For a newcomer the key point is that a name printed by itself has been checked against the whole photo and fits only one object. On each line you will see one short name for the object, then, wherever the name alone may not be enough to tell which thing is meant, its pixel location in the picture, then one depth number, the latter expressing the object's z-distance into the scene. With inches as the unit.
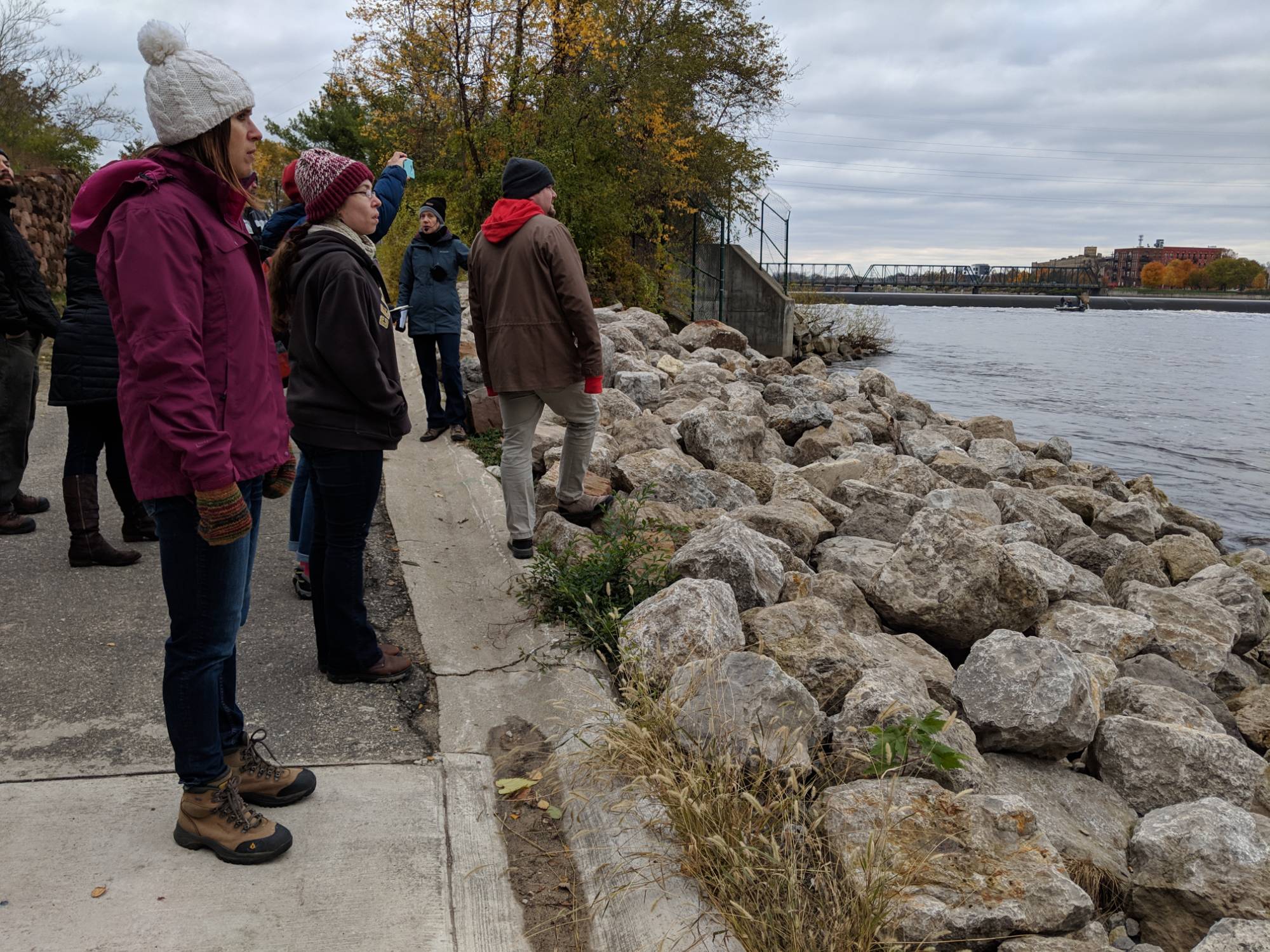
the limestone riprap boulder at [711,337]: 644.1
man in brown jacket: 200.1
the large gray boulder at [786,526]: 218.2
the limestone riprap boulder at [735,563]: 167.5
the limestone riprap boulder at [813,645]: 139.6
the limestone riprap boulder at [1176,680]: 177.3
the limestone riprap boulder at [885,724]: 117.5
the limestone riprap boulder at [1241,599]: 234.4
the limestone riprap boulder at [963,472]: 378.0
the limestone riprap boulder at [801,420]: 393.4
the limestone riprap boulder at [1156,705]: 154.1
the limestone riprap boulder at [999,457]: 424.5
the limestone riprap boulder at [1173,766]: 137.1
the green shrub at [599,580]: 157.6
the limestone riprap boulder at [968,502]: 277.7
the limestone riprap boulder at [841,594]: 181.5
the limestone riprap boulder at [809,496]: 258.5
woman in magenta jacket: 92.0
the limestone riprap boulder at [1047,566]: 214.4
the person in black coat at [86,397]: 187.5
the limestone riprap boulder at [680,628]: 139.3
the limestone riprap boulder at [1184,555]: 288.5
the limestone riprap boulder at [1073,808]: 120.3
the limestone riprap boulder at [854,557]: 206.2
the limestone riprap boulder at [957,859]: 92.3
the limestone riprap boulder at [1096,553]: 283.7
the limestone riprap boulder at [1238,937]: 88.4
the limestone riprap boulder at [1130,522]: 336.5
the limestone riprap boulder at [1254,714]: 178.1
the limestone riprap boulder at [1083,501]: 353.1
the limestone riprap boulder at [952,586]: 180.2
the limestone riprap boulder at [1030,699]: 134.5
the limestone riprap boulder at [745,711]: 112.7
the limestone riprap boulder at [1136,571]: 262.8
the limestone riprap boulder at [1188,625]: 196.1
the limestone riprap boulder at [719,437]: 308.7
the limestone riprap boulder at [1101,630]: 188.7
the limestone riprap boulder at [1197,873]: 105.2
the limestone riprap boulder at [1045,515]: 305.3
